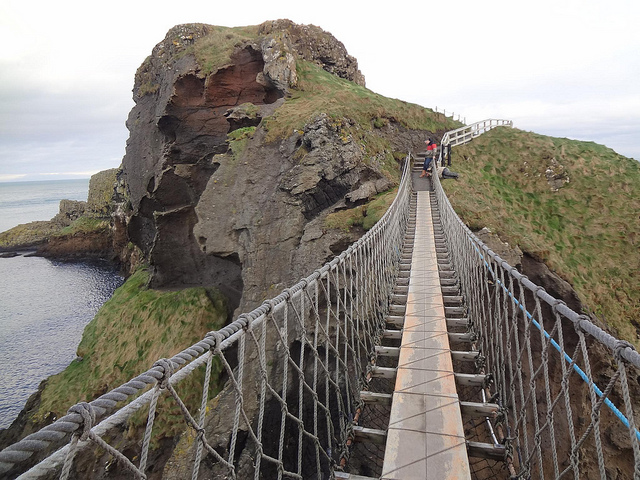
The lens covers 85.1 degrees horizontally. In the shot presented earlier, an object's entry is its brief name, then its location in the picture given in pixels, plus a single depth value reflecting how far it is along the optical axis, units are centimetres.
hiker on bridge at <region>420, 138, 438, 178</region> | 1518
